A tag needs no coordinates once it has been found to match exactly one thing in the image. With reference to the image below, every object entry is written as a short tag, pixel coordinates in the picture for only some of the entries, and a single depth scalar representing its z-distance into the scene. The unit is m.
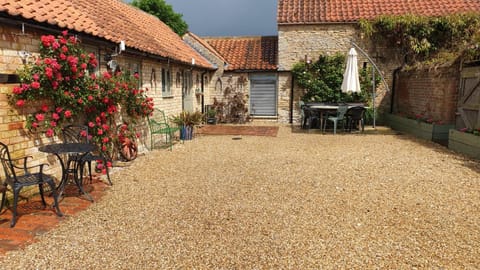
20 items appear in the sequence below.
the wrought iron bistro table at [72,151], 4.00
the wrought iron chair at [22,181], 3.51
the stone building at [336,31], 13.69
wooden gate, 8.30
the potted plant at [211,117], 14.58
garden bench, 8.45
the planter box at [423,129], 9.38
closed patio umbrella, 11.43
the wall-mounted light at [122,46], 6.43
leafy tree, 24.86
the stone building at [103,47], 4.19
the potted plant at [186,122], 10.20
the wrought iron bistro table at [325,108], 11.59
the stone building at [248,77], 14.84
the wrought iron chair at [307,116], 12.43
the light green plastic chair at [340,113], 11.23
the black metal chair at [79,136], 5.03
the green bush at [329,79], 13.68
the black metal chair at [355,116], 11.15
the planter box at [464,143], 7.25
